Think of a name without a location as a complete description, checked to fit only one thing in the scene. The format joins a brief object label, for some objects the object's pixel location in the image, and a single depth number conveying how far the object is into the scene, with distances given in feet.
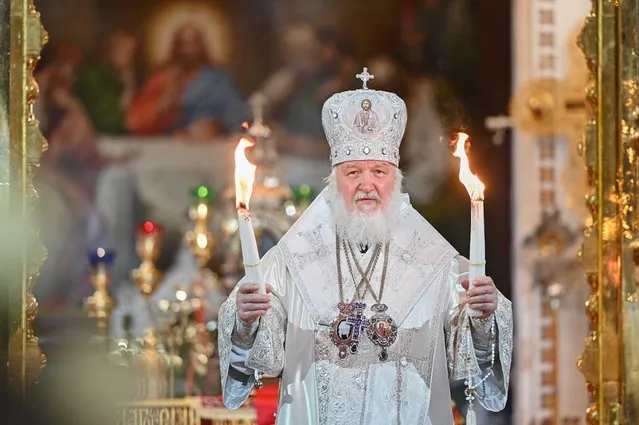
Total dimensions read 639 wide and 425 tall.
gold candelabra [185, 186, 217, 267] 53.48
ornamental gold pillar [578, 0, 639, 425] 32.44
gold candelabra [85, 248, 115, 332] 49.92
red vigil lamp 53.00
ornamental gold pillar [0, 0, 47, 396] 31.68
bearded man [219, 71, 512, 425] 30.71
